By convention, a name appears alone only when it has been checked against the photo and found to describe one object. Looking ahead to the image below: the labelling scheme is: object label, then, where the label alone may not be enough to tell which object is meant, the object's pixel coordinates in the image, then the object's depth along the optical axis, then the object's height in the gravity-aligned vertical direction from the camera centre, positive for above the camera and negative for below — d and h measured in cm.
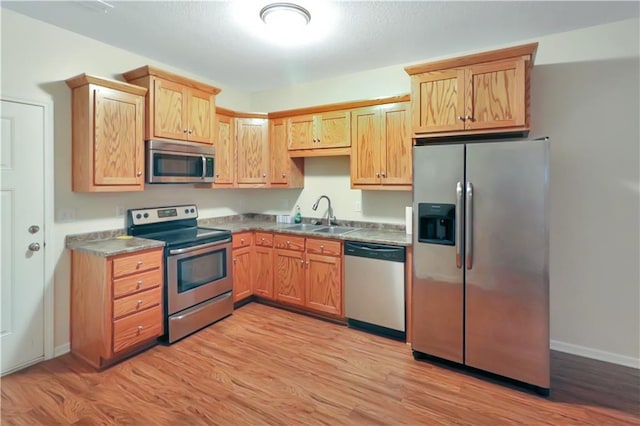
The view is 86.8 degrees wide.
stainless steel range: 306 -56
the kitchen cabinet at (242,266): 384 -65
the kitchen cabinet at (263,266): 396 -67
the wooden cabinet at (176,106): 311 +103
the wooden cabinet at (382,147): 334 +63
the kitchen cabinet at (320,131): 371 +90
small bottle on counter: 441 -11
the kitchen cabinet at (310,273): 348 -69
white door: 256 -19
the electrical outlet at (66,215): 286 -5
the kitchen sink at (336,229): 375 -23
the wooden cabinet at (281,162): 418 +60
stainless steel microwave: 316 +48
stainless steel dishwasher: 311 -75
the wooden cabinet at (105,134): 276 +64
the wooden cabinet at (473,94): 259 +94
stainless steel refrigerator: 233 -35
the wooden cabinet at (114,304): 262 -77
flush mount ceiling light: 238 +142
